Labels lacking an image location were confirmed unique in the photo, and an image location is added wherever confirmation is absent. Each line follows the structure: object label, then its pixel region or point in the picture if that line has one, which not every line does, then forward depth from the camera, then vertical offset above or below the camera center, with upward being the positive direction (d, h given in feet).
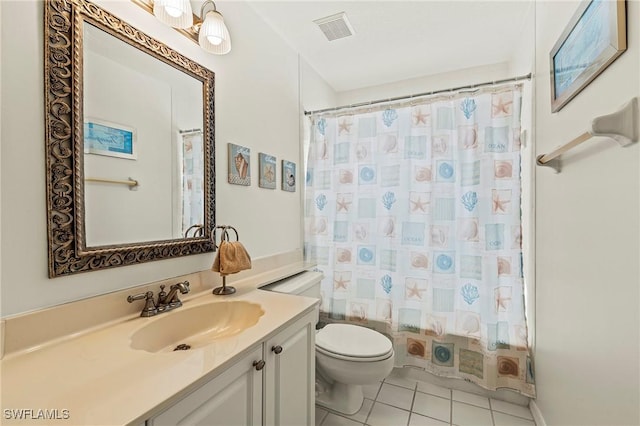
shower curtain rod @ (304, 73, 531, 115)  5.43 +2.70
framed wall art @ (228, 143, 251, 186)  5.00 +0.92
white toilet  4.99 -2.73
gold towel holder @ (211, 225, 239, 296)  4.28 -1.02
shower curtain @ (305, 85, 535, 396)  5.59 -0.39
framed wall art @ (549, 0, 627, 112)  2.68 +1.96
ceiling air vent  5.78 +4.19
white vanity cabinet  2.28 -1.85
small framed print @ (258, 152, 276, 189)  5.77 +0.94
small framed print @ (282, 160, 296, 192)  6.60 +0.92
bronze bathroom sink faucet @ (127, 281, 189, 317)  3.40 -1.15
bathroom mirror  2.81 +0.88
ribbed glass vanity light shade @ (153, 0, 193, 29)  3.57 +2.72
